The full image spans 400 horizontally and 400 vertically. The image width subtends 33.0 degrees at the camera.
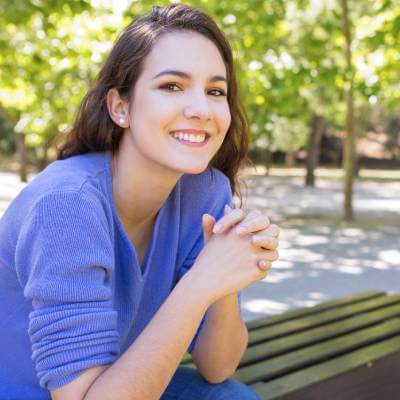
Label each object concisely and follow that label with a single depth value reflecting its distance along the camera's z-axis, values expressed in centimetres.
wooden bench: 244
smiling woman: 150
